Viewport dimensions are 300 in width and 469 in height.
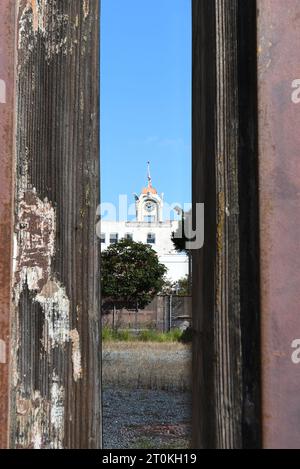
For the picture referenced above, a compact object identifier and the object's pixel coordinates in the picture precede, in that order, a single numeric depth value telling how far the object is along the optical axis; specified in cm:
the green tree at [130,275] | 3216
